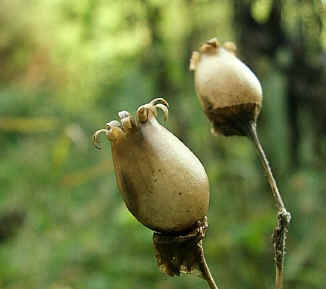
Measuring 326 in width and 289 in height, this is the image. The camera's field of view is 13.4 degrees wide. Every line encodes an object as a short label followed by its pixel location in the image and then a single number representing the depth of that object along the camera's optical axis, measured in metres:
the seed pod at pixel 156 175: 0.17
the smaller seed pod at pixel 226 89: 0.19
